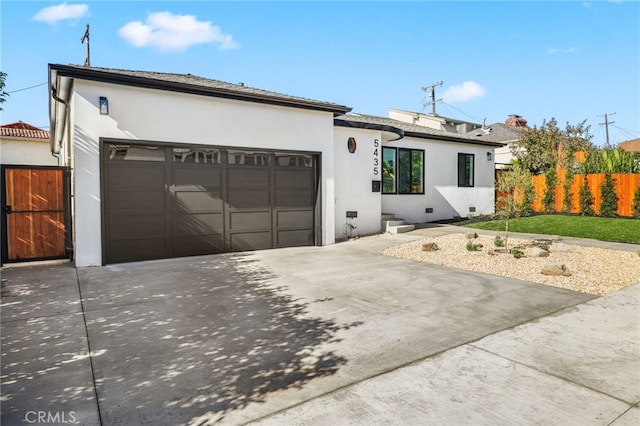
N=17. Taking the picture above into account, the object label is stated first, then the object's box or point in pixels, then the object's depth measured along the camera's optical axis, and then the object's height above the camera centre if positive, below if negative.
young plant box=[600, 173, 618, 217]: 15.12 +0.18
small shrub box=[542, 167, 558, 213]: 17.14 +0.51
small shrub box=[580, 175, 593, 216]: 15.89 +0.11
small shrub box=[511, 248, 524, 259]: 8.43 -1.19
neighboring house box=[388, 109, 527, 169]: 32.53 +7.58
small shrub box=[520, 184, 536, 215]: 8.90 +0.20
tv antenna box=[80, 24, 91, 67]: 17.57 +8.04
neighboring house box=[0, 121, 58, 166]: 20.22 +3.38
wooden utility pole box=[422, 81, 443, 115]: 37.78 +11.33
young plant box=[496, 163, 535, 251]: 8.89 +0.38
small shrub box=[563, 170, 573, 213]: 16.73 +0.45
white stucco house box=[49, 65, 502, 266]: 7.86 +1.02
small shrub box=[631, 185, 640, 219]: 14.48 -0.09
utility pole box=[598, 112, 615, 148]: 47.90 +10.55
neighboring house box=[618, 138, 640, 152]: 34.00 +5.71
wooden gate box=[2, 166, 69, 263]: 7.96 -0.15
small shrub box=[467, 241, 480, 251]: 9.27 -1.12
